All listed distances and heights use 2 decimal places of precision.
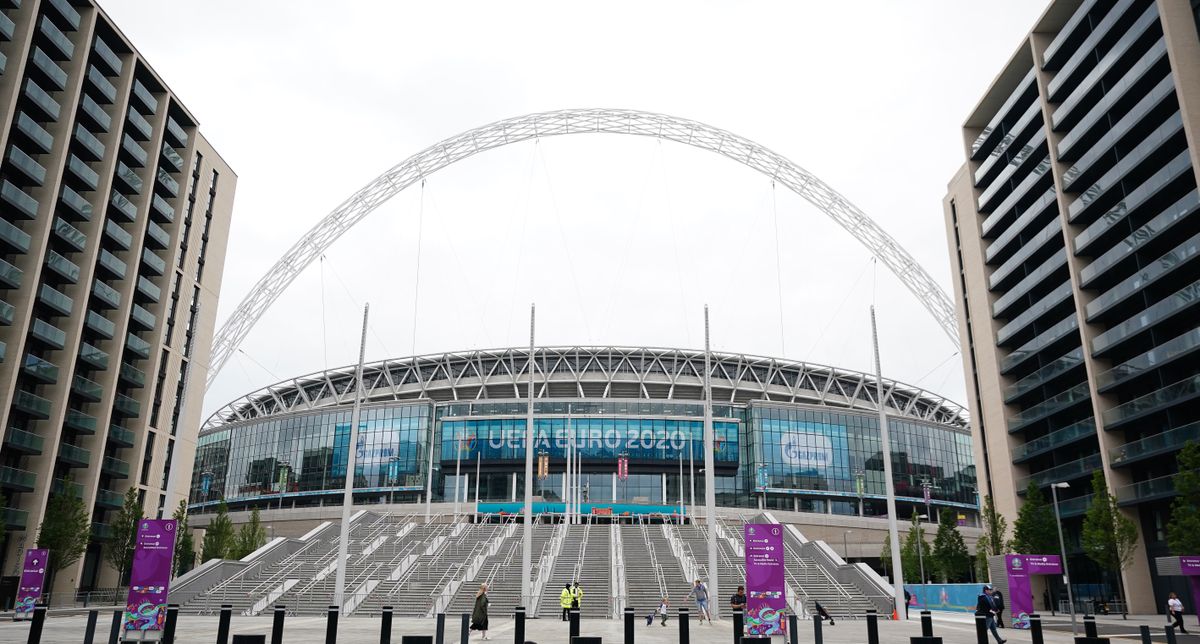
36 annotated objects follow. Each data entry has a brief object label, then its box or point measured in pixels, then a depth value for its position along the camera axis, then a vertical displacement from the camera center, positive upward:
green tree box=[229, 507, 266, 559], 72.19 +2.14
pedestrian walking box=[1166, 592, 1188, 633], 33.35 -1.30
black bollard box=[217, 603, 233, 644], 16.16 -1.20
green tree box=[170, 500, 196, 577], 64.69 +1.50
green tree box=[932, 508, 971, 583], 69.88 +1.53
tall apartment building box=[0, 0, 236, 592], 56.88 +22.12
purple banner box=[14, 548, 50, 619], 36.44 -1.07
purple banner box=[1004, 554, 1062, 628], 34.31 -0.68
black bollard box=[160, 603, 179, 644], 18.25 -1.37
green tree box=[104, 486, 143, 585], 60.06 +1.53
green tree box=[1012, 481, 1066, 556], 58.22 +2.89
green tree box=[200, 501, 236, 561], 68.88 +1.69
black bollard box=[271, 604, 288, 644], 16.03 -1.18
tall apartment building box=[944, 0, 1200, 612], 52.09 +22.31
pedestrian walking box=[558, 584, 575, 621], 32.03 -1.19
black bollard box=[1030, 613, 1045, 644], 13.41 -0.88
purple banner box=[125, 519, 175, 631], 19.73 -0.35
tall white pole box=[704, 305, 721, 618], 35.88 +1.84
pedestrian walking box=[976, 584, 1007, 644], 23.20 -0.94
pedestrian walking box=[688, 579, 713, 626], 34.62 -1.18
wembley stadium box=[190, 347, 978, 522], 100.19 +13.12
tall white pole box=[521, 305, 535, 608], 36.19 +1.02
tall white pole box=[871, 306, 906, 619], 36.03 +2.01
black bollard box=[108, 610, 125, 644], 18.02 -1.48
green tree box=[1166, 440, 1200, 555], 43.09 +3.38
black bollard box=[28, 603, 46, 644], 16.72 -1.28
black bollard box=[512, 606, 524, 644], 14.58 -1.02
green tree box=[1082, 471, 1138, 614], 49.97 +2.24
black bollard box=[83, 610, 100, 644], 18.20 -1.46
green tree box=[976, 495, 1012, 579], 63.06 +2.68
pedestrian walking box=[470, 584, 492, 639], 24.53 -1.41
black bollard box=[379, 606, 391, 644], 16.46 -1.19
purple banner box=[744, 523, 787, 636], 20.20 -0.30
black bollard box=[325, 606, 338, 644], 15.51 -1.11
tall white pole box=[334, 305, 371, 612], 37.56 +1.83
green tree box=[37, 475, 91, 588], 53.75 +1.87
